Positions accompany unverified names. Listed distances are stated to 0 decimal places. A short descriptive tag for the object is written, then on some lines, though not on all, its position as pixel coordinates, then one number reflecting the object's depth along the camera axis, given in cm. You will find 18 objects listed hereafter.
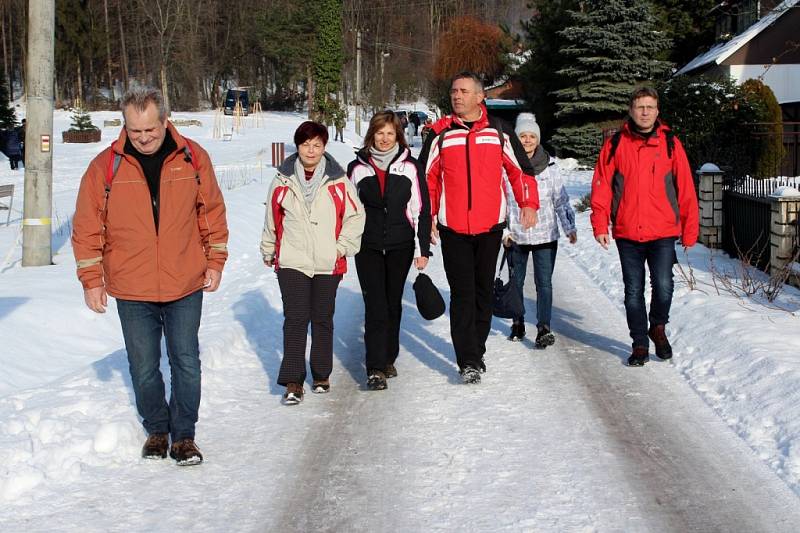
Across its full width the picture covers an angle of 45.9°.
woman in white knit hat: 793
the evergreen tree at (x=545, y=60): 3709
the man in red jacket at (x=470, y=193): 661
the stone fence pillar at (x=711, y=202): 1321
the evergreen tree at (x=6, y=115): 4241
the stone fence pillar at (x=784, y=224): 1048
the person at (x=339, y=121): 5125
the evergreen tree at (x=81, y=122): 4899
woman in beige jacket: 631
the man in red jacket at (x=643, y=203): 708
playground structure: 5622
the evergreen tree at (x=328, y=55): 5741
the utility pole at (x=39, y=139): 1148
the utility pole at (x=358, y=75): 5588
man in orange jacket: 482
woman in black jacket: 659
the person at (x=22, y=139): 3367
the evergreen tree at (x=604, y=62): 3291
